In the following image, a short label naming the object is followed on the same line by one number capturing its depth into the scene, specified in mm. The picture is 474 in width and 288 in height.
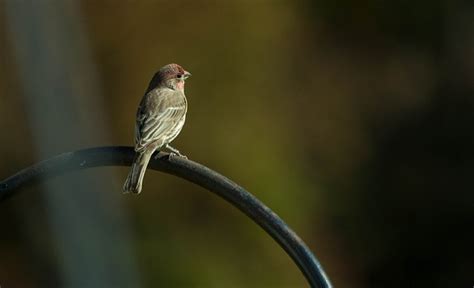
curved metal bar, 5285
